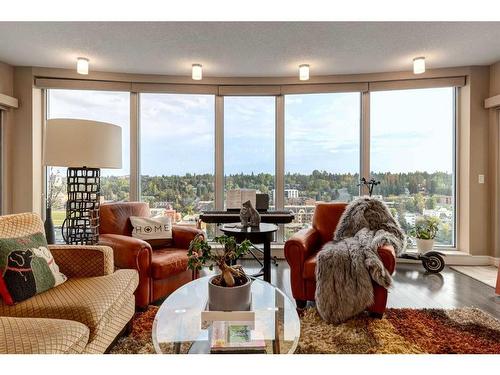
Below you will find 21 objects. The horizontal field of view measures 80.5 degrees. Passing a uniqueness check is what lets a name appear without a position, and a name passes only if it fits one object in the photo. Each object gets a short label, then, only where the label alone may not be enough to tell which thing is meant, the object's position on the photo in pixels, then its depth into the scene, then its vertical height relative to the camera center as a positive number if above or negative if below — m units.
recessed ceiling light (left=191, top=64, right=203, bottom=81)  3.49 +1.37
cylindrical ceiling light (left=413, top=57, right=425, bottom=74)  3.28 +1.36
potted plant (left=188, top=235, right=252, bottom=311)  1.51 -0.50
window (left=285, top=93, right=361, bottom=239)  4.03 +0.49
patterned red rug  1.75 -0.97
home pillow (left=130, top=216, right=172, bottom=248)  2.72 -0.41
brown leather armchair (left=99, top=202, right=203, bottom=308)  2.22 -0.56
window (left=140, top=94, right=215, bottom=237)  4.04 +0.44
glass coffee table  1.28 -0.67
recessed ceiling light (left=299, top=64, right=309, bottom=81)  3.51 +1.38
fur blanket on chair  2.04 -0.63
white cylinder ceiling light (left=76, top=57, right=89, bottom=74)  3.31 +1.37
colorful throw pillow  1.47 -0.44
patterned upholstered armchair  1.14 -0.57
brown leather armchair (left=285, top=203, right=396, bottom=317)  2.14 -0.58
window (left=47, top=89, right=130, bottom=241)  3.91 +0.93
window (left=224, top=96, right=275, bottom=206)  4.10 +0.62
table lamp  2.11 +0.23
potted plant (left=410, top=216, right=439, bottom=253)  3.58 -0.59
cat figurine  2.89 -0.30
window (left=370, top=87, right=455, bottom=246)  3.87 +0.44
